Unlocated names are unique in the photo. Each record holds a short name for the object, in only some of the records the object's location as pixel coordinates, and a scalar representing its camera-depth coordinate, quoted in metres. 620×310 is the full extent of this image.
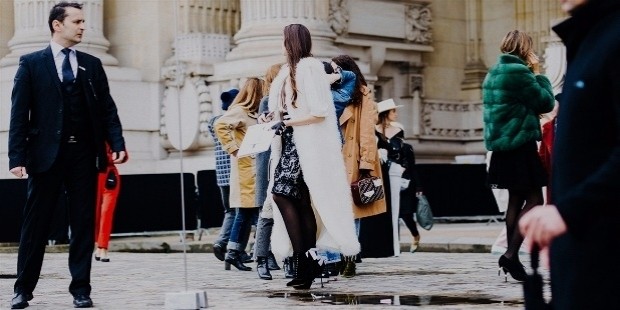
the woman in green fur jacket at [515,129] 10.14
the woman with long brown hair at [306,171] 10.18
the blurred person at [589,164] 3.66
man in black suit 9.00
